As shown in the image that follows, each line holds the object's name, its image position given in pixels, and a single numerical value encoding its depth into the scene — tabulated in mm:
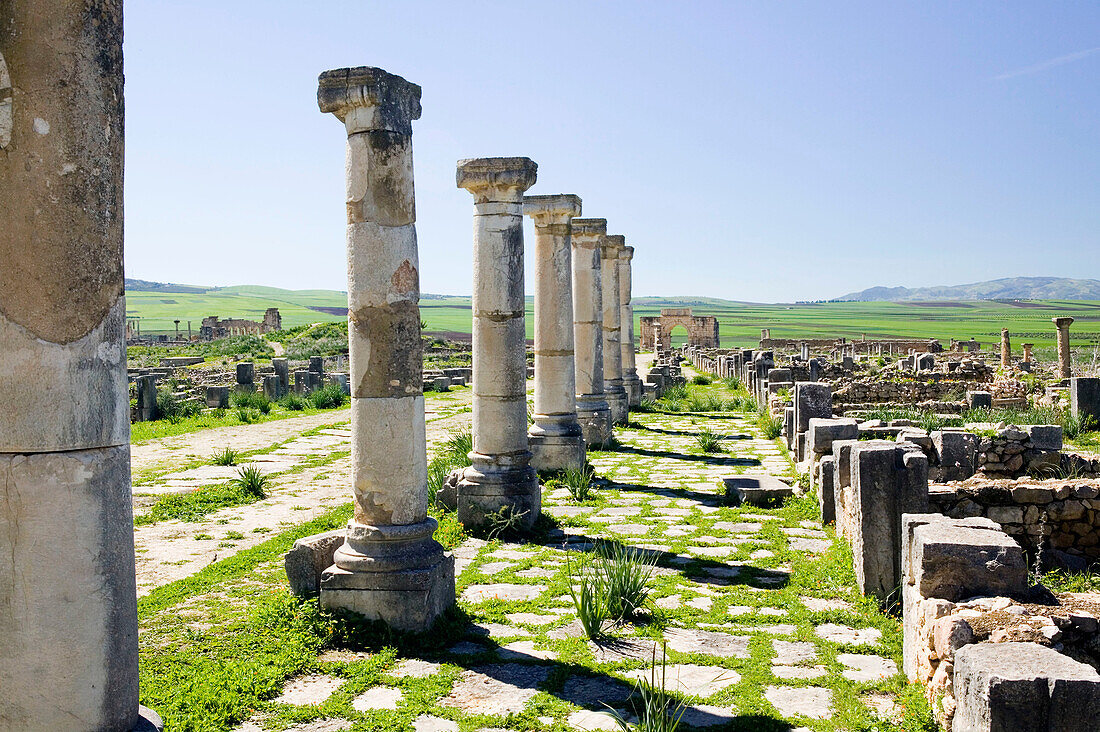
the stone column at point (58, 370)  3289
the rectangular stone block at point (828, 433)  11344
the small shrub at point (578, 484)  11492
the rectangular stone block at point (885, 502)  6648
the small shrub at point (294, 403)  25688
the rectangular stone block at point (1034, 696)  3609
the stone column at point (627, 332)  23469
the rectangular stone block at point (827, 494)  9688
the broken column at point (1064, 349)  28750
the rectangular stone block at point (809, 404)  14883
